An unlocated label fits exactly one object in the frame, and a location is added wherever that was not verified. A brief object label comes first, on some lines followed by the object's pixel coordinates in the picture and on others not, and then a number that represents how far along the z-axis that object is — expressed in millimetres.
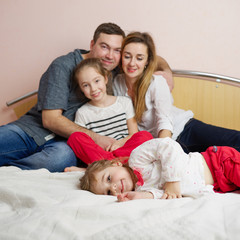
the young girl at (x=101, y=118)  1691
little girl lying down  1235
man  1688
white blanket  863
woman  1834
